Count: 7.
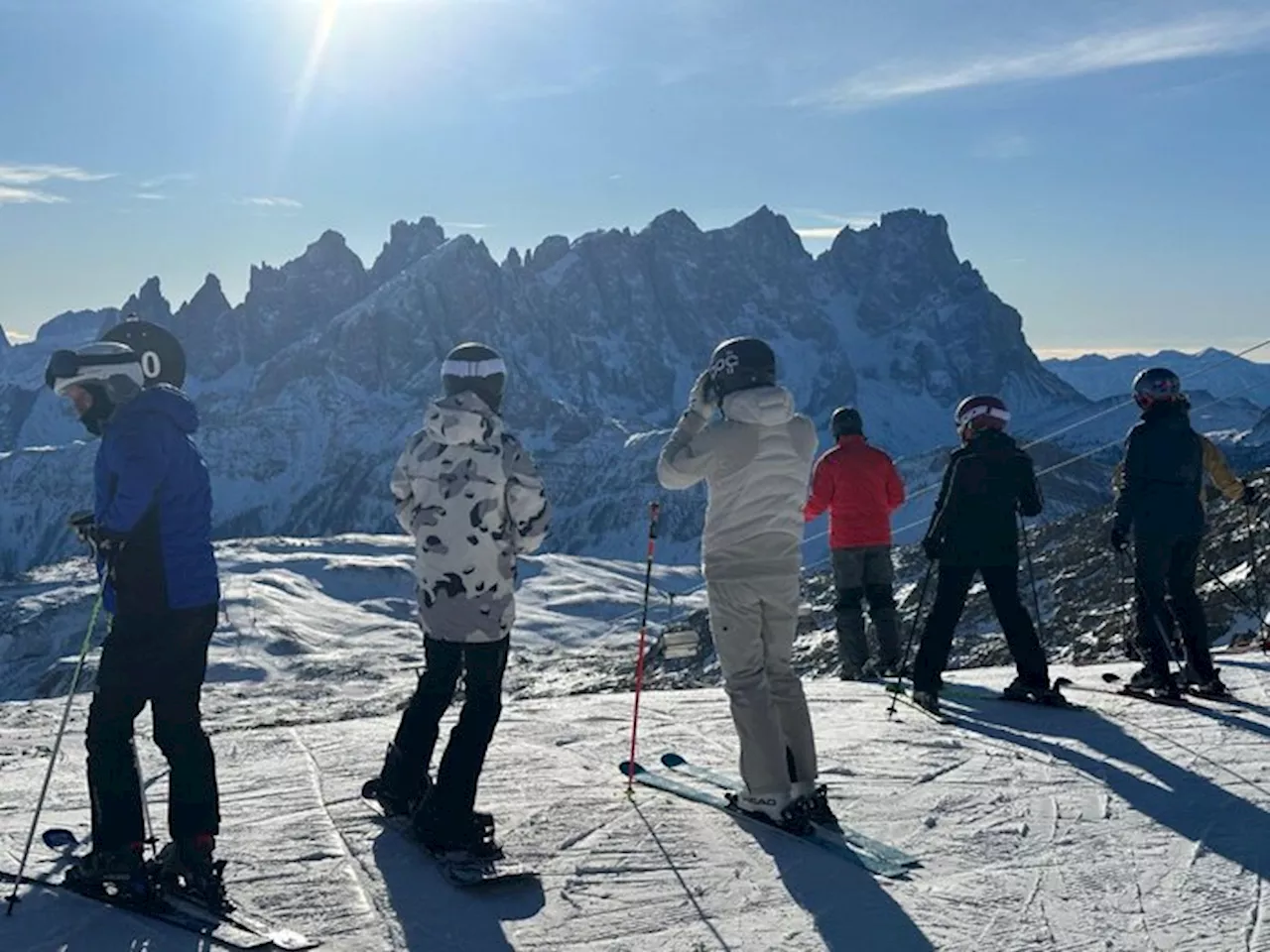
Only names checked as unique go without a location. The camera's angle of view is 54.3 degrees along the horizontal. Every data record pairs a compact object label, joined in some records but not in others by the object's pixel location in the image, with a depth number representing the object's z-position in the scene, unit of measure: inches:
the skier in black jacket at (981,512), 393.4
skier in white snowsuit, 272.2
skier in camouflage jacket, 257.6
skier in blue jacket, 224.2
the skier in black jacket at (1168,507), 397.1
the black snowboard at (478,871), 243.8
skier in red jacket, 493.4
